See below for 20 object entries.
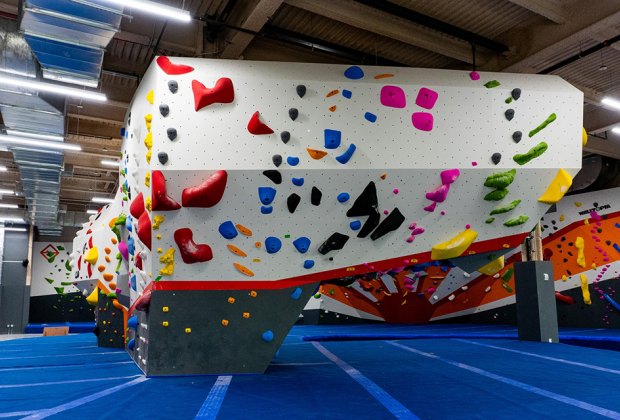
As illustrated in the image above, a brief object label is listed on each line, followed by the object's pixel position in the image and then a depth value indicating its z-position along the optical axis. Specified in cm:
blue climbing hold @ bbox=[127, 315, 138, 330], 526
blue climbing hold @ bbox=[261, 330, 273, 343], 479
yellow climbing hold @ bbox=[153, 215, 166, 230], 455
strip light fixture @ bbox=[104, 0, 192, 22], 462
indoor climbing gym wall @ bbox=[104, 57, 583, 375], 464
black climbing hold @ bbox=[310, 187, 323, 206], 480
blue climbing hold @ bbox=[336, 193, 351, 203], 486
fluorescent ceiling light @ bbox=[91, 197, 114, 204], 1559
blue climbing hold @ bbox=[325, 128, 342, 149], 480
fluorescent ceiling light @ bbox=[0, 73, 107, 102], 608
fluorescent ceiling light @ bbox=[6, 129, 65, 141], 783
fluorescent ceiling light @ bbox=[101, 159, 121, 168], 1160
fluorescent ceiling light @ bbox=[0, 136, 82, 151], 811
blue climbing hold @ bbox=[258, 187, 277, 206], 470
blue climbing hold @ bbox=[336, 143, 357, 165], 479
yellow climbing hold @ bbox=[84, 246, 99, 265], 775
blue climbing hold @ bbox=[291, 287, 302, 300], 489
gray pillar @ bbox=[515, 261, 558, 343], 768
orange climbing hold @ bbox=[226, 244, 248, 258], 477
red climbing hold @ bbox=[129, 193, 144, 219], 486
